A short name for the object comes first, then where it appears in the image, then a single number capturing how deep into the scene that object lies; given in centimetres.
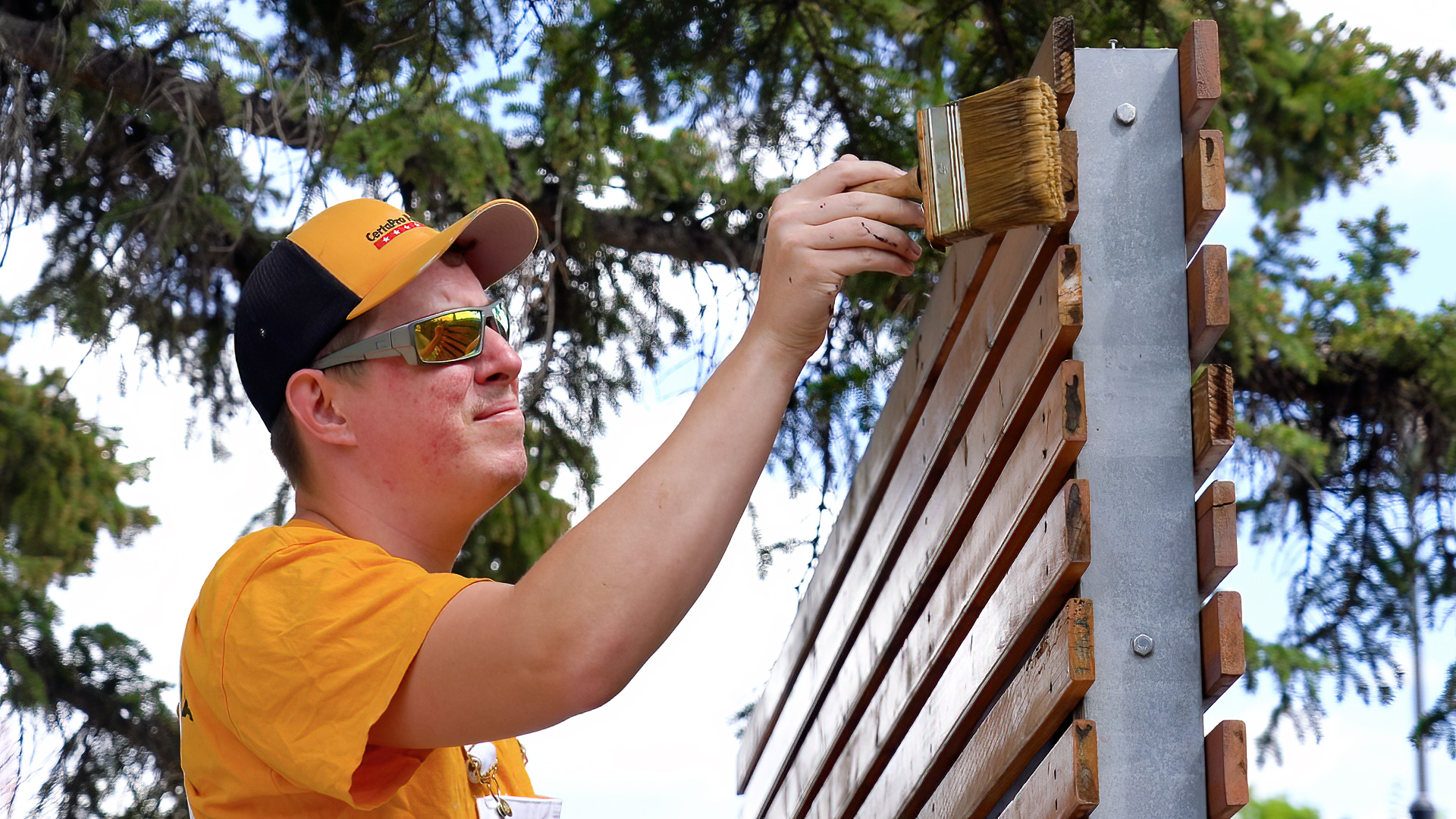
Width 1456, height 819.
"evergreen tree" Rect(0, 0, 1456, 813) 461
